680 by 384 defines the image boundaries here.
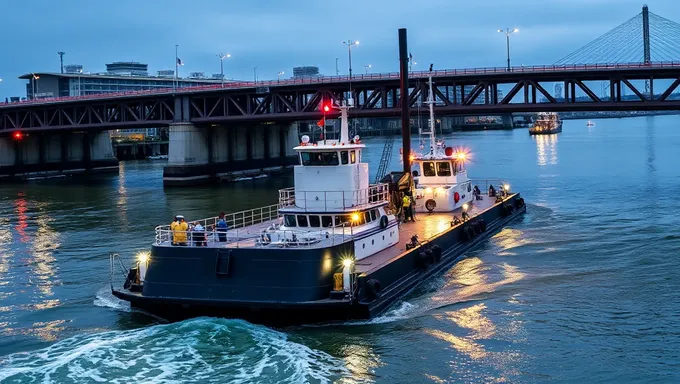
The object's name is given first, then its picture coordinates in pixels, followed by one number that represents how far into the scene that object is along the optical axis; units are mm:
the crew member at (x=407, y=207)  35938
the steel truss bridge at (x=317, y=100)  61875
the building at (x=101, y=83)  146625
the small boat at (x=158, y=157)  137000
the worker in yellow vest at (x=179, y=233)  24656
